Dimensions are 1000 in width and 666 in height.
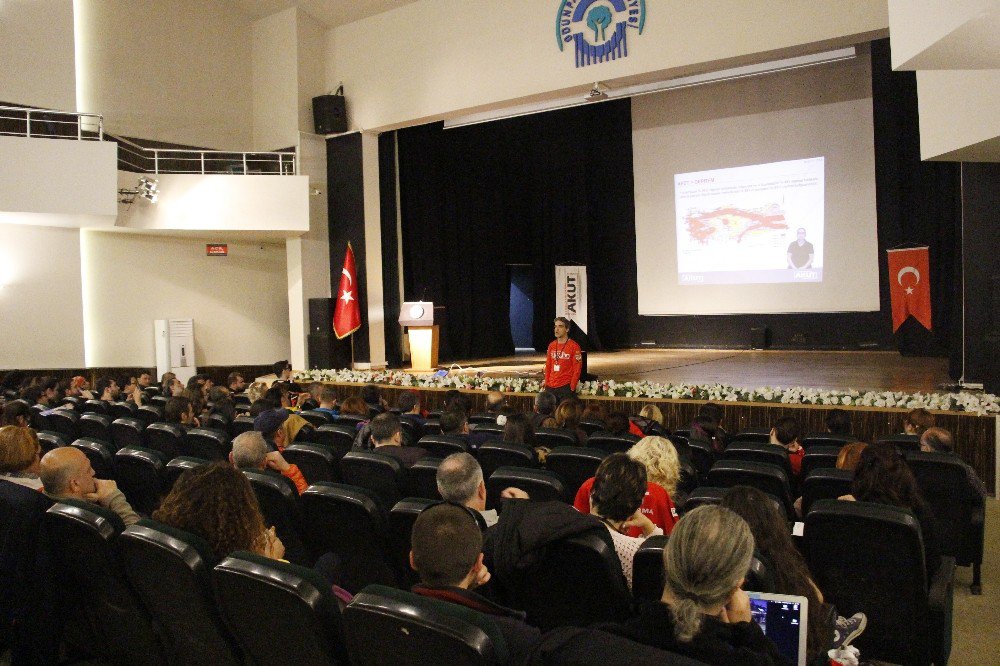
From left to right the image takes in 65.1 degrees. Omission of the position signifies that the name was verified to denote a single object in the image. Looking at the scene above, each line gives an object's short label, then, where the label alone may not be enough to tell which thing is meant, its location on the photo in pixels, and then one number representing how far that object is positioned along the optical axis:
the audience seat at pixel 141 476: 3.77
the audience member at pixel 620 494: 2.53
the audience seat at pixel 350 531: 2.65
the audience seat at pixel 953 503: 3.59
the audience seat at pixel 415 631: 1.39
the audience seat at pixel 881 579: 2.43
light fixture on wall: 11.96
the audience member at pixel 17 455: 3.34
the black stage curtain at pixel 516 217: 15.32
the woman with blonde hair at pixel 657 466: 3.02
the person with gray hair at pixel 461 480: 2.57
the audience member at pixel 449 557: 1.74
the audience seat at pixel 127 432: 5.23
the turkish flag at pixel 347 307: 13.05
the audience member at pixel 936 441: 4.25
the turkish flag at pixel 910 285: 10.01
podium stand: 12.77
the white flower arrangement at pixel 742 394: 6.35
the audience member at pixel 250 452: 3.65
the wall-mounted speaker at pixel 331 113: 13.08
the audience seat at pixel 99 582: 2.42
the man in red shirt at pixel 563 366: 8.09
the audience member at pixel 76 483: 2.95
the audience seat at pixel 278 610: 1.70
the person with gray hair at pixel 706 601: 1.37
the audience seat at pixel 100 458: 4.12
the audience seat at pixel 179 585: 2.02
